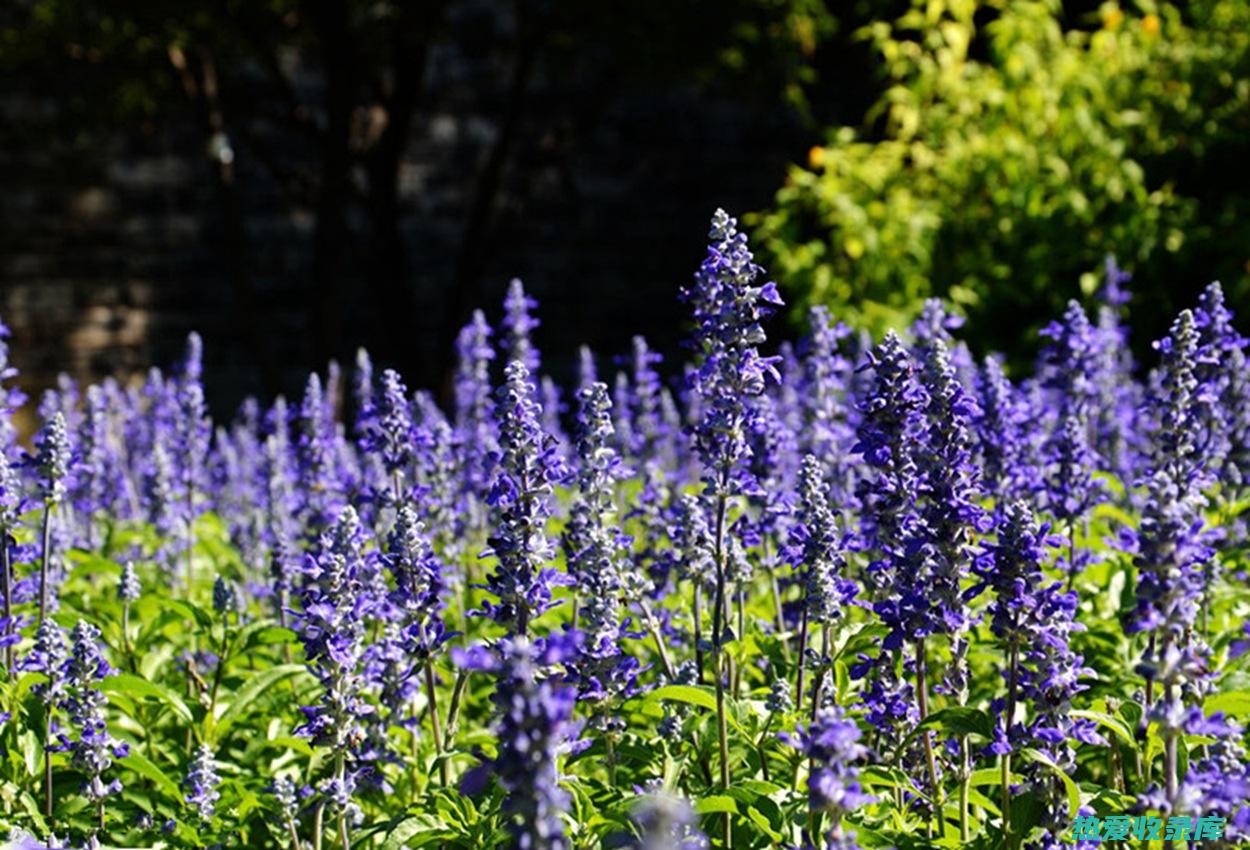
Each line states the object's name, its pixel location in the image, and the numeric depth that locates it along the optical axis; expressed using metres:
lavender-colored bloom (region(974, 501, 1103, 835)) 5.52
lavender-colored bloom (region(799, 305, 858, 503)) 9.61
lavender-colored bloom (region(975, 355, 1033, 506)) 8.36
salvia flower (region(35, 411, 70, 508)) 7.36
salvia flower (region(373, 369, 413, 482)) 8.19
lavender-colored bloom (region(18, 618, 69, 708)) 6.33
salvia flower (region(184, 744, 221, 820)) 6.45
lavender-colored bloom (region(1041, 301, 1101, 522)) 8.22
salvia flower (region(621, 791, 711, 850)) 3.29
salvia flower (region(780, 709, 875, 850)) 4.52
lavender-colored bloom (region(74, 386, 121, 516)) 11.52
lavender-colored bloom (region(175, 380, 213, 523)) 11.74
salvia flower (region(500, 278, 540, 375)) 10.17
